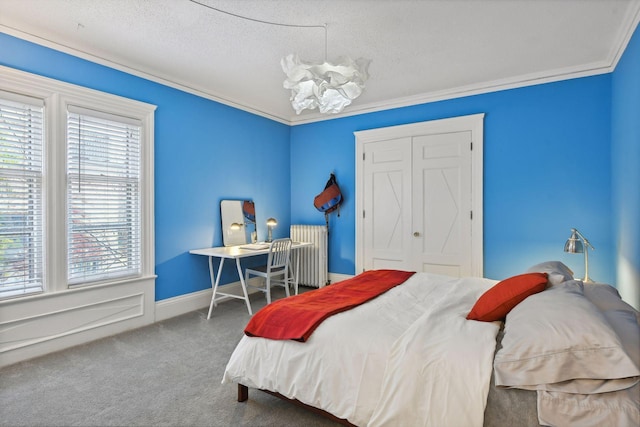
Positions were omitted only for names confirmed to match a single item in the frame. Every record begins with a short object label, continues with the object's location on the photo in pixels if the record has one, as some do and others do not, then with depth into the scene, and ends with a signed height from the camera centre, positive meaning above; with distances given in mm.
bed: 1313 -654
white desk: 3793 -453
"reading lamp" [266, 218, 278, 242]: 4992 -187
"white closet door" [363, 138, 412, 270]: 4617 +111
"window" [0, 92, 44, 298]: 2678 +138
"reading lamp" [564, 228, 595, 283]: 2955 -286
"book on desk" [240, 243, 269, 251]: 4223 -423
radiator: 5090 -645
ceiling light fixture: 2268 +880
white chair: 4035 -603
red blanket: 1940 -591
